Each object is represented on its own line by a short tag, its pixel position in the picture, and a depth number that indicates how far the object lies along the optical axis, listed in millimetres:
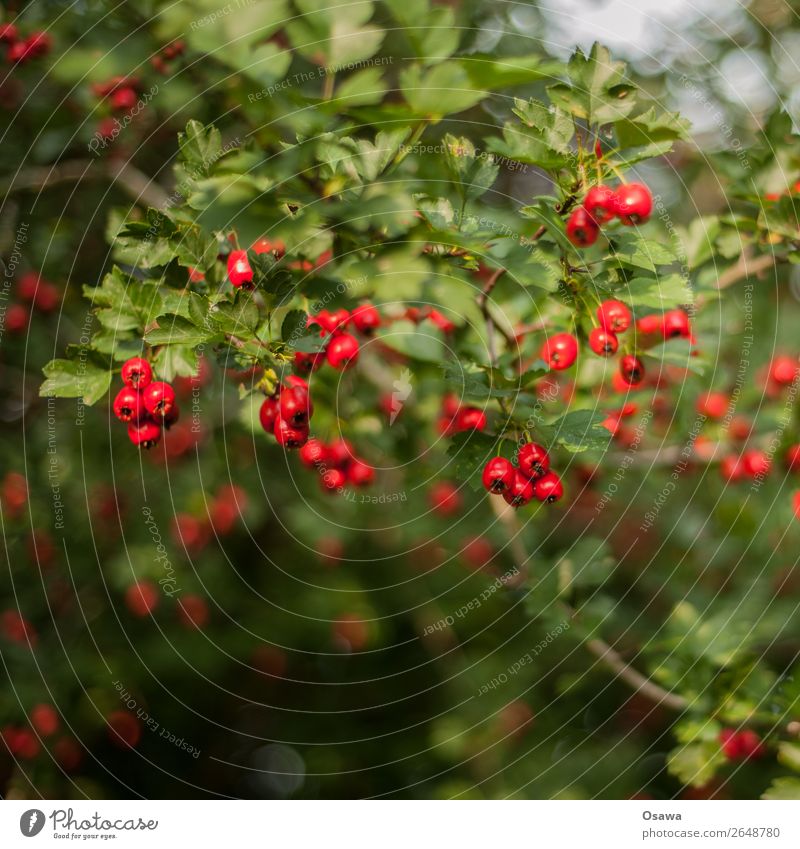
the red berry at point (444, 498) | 912
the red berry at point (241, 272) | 688
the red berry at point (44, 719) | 888
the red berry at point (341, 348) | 719
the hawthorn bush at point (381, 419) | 694
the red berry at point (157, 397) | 688
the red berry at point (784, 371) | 857
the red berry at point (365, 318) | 750
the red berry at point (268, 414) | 691
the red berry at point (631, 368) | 731
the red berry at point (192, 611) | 966
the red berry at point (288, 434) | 691
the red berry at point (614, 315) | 705
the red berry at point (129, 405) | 687
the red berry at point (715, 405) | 851
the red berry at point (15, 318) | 879
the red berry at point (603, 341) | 701
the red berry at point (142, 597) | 939
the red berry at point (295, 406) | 687
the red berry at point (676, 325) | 742
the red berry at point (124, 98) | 788
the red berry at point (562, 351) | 721
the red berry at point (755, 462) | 835
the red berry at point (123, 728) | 957
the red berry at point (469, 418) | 733
